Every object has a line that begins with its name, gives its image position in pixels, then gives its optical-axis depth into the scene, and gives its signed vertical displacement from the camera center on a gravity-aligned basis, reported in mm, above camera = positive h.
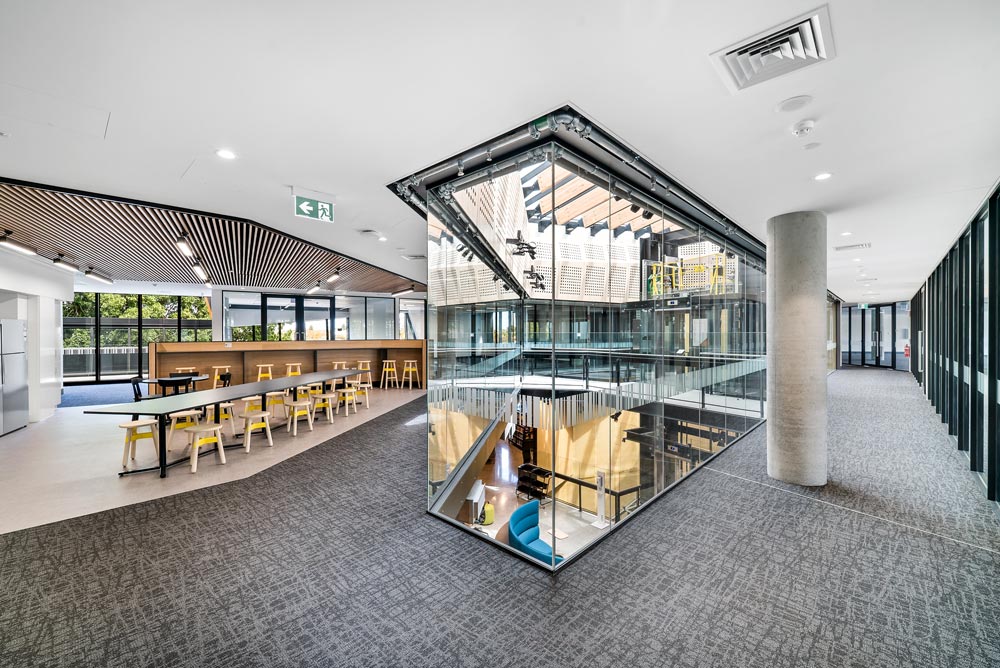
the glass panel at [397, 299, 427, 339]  14656 +600
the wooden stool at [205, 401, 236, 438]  6256 -1267
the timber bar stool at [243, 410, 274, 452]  5406 -1260
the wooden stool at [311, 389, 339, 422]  7272 -1307
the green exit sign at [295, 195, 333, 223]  3895 +1269
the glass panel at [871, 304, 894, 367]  17781 -292
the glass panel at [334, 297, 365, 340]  14703 +626
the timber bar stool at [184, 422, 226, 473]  4605 -1226
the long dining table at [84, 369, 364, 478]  4426 -816
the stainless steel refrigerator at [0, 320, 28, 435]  6402 -636
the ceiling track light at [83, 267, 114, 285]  8930 +1435
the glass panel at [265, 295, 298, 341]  13883 +582
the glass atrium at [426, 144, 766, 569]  3045 -189
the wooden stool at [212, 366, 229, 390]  10452 -922
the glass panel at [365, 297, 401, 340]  14773 +625
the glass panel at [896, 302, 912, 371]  17156 -28
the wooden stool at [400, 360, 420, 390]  12165 -1080
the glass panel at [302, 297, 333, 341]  14328 +622
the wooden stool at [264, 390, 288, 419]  7008 -1172
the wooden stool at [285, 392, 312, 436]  6371 -1250
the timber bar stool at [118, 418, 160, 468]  4621 -1155
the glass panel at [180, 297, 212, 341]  15906 +655
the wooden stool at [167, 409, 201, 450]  5302 -1213
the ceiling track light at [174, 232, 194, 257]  6201 +1469
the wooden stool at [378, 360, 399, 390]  12039 -1235
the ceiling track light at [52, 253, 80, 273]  7470 +1419
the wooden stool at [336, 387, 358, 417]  7854 -1276
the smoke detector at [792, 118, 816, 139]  2414 +1255
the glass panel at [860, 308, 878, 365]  18297 -225
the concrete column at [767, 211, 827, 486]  4207 -199
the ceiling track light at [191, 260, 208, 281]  8395 +1480
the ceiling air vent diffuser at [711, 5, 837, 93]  1688 +1291
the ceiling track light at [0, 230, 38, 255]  5832 +1419
